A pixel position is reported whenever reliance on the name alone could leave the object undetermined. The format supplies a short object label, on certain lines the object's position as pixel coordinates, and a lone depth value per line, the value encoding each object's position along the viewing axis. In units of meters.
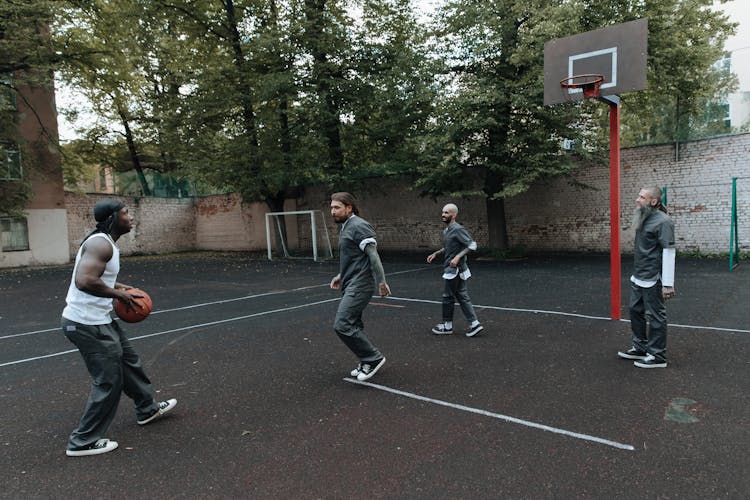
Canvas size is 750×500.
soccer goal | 22.26
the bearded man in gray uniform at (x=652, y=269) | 5.18
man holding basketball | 3.54
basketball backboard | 7.78
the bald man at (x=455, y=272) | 6.84
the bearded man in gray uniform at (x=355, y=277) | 5.05
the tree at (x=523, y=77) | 13.70
